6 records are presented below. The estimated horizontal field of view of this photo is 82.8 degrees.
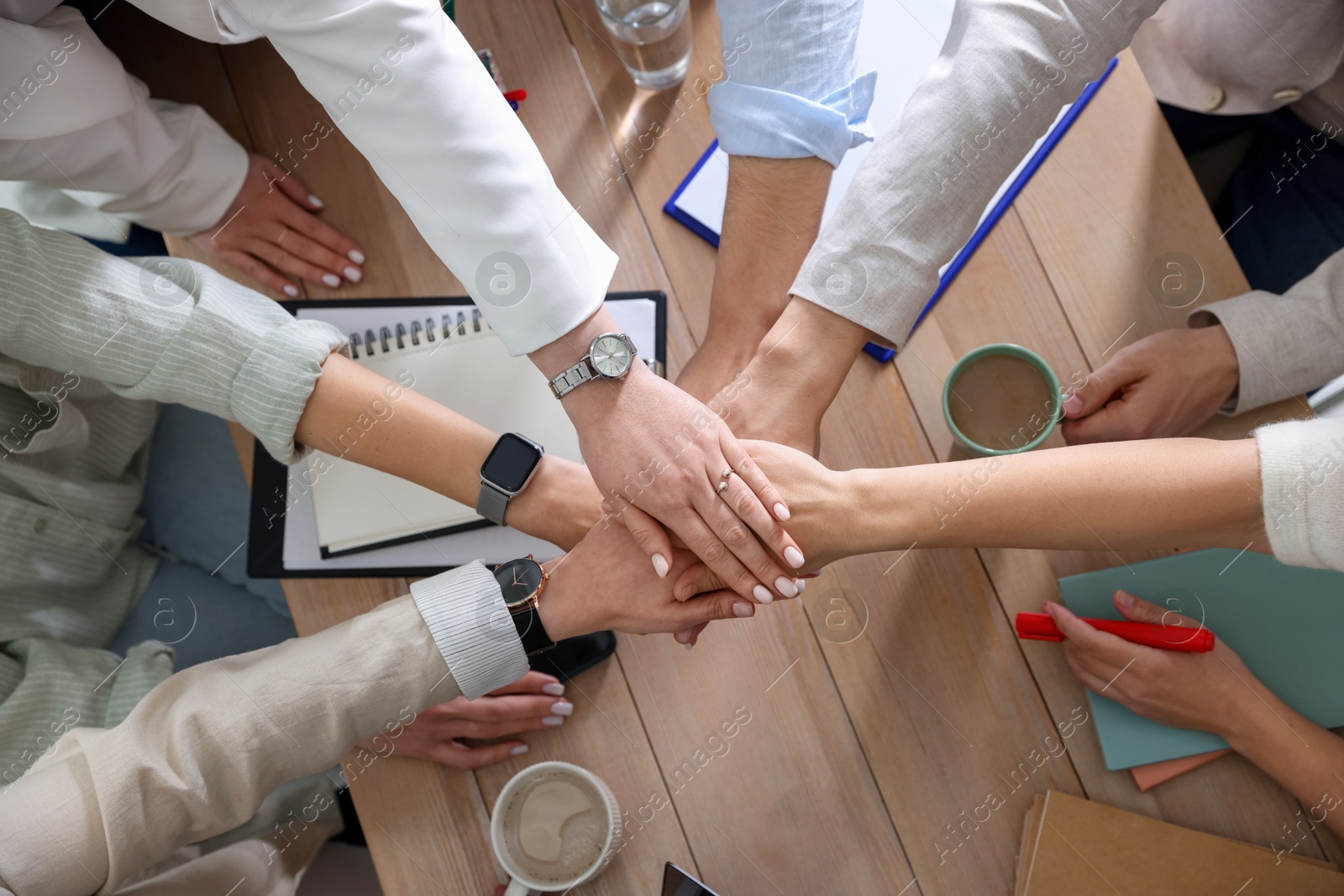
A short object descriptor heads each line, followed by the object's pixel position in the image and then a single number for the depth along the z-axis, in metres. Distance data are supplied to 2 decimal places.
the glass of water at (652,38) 0.93
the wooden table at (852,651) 0.86
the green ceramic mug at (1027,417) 0.82
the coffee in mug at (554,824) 0.82
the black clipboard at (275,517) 0.93
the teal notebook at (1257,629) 0.85
